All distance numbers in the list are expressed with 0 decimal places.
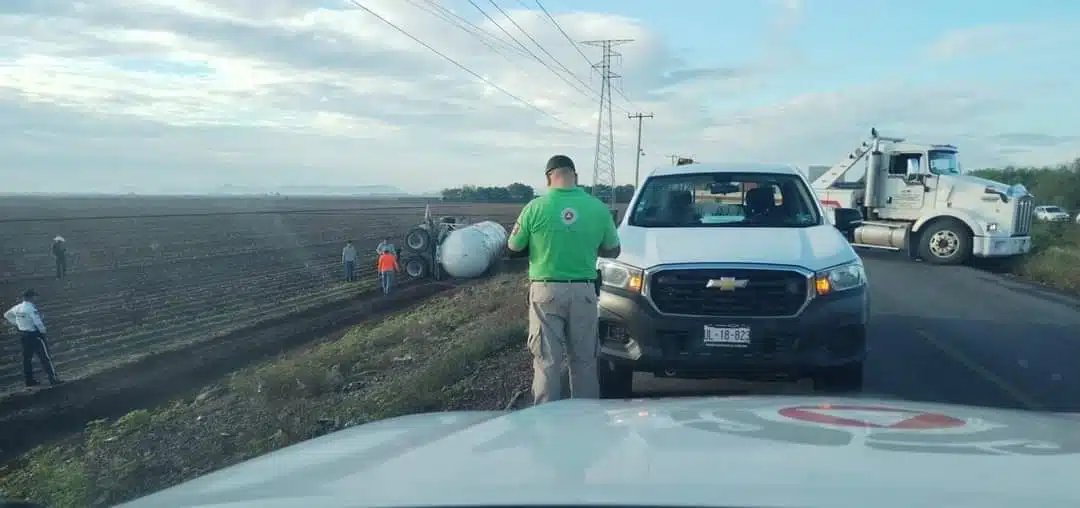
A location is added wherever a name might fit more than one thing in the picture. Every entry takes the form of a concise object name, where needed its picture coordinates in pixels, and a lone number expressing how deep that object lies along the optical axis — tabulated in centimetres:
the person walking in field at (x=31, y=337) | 1705
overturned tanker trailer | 3300
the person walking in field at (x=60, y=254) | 3188
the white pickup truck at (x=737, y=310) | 642
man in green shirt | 625
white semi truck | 2047
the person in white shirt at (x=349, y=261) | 3403
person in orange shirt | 3000
